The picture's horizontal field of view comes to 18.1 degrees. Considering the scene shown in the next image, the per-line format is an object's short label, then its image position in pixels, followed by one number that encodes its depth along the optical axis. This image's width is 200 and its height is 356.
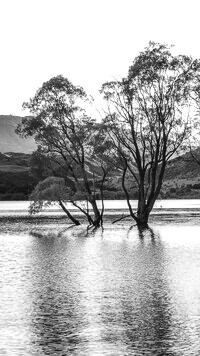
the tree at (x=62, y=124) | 84.50
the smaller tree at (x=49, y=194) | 82.56
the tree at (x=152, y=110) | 78.00
